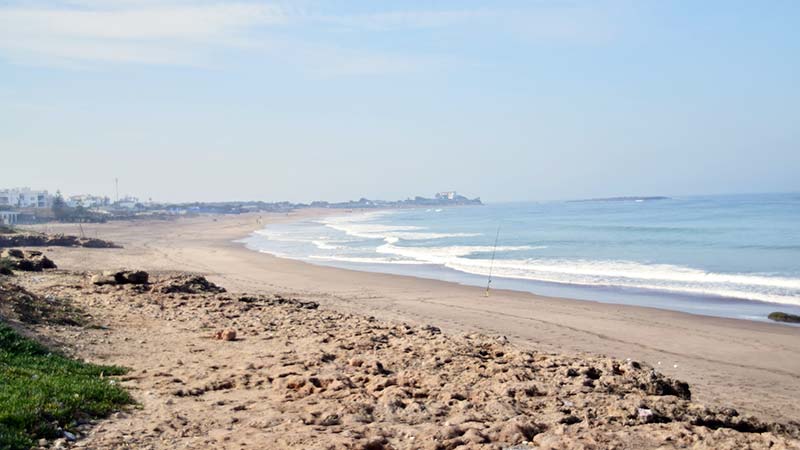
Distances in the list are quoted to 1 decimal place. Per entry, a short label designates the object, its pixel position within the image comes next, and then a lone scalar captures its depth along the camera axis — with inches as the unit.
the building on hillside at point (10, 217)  2928.2
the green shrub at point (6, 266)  693.3
